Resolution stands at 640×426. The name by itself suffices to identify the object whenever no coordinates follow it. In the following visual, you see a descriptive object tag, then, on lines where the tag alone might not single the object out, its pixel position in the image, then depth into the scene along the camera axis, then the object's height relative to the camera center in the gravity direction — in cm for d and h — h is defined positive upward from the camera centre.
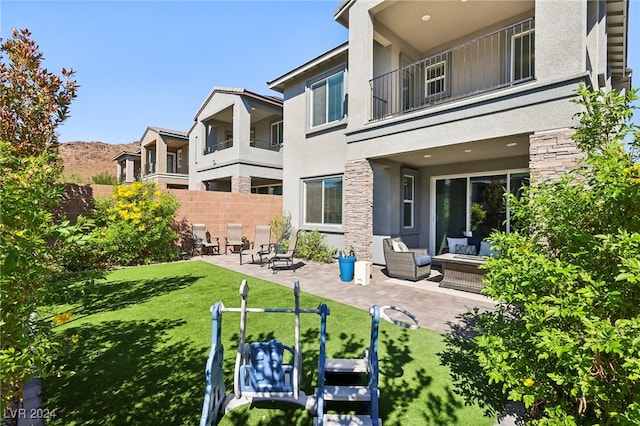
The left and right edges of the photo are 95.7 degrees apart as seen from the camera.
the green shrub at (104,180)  1487 +164
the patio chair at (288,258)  1002 -156
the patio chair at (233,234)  1408 -105
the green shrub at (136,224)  1046 -45
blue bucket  844 -156
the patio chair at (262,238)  1291 -114
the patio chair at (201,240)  1297 -128
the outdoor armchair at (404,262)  829 -141
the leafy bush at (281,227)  1412 -70
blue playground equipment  280 -172
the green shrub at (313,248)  1182 -146
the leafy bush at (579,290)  204 -61
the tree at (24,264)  207 -45
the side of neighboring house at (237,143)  1644 +461
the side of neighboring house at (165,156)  2298 +501
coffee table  715 -149
